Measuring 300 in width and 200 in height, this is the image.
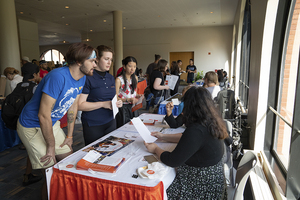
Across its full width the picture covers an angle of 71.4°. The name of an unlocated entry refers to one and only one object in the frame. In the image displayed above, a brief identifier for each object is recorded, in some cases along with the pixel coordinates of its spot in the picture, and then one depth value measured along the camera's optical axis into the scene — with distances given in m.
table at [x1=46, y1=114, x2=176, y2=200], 1.14
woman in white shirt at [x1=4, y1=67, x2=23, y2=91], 4.38
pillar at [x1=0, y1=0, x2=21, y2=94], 6.07
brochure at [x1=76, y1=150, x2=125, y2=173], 1.28
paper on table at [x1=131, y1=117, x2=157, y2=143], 1.67
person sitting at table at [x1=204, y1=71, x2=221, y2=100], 3.84
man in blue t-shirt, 1.37
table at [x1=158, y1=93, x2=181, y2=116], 3.54
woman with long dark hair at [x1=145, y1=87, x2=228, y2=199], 1.26
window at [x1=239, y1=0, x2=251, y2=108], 6.01
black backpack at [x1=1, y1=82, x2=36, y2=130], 2.47
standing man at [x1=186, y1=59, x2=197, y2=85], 10.30
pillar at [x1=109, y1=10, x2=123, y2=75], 9.71
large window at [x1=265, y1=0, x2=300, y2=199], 2.13
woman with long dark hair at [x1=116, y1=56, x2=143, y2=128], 2.60
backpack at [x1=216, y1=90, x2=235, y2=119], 3.74
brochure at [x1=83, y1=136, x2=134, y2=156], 1.57
